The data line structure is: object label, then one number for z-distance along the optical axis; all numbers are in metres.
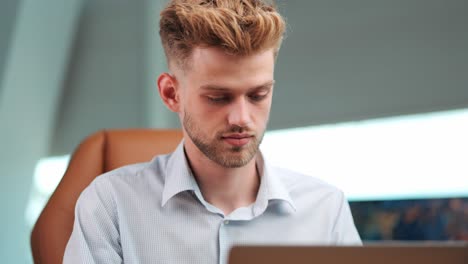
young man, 1.58
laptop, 1.11
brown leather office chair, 1.72
